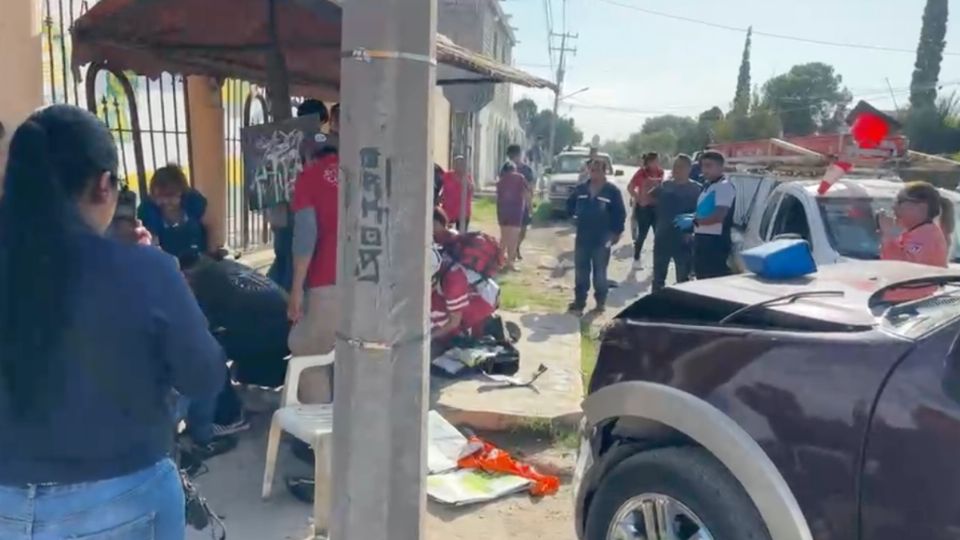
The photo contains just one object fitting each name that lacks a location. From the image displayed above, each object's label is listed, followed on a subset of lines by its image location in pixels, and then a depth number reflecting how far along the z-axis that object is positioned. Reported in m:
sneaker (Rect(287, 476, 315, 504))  4.62
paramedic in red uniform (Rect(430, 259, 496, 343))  6.37
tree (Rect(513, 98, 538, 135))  70.61
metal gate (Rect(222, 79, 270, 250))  10.18
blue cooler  3.84
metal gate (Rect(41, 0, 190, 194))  6.30
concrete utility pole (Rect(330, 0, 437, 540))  2.17
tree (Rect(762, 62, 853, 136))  55.78
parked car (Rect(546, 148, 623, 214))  24.50
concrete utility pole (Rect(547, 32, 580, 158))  54.71
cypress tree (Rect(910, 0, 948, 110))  42.69
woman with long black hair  1.92
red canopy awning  6.10
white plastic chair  4.04
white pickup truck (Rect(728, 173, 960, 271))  7.02
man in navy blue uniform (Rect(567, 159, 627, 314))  9.64
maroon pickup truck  2.67
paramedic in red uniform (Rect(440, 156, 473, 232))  11.31
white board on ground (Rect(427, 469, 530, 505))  4.72
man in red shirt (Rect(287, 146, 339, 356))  4.92
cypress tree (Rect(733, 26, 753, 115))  64.85
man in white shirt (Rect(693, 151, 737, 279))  8.49
